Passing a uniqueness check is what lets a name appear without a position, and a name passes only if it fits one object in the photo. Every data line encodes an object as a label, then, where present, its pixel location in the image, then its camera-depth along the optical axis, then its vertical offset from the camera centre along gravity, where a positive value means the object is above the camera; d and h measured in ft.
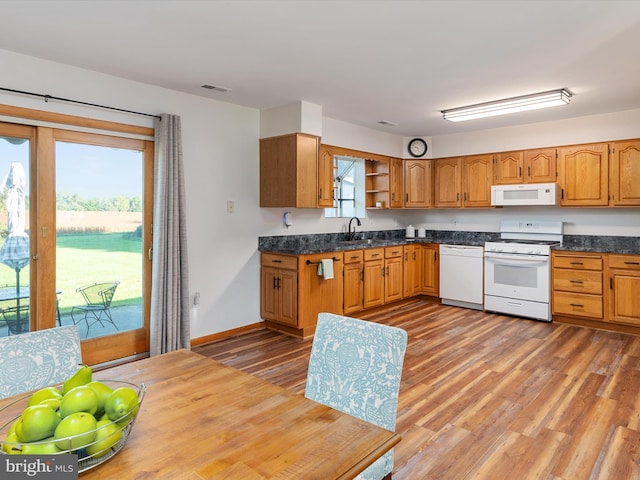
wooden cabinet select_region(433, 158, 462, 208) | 19.85 +2.49
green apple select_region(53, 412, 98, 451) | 2.90 -1.38
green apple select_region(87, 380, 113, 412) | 3.31 -1.25
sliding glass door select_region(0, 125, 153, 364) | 10.54 -0.10
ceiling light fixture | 13.14 +4.34
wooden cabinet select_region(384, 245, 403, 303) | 18.07 -1.71
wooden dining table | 3.13 -1.72
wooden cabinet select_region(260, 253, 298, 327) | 14.55 -1.93
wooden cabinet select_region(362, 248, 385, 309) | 17.01 -1.77
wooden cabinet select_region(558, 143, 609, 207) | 16.05 +2.31
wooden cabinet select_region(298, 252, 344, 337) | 14.42 -1.99
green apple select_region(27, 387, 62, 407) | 3.46 -1.34
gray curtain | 12.26 -0.07
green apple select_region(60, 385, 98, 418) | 3.12 -1.24
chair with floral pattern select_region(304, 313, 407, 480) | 4.93 -1.69
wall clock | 20.63 +4.28
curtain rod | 10.03 +3.50
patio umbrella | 10.30 +0.20
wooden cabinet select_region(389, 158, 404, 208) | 20.10 +2.50
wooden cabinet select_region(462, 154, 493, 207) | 18.90 +2.47
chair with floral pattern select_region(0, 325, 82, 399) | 4.99 -1.53
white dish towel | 14.79 -1.18
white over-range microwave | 17.01 +1.68
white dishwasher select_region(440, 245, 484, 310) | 18.48 -1.85
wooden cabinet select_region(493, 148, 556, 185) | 17.28 +2.86
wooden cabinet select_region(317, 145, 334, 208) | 15.99 +2.22
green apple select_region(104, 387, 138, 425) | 3.22 -1.31
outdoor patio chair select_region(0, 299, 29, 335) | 10.43 -2.00
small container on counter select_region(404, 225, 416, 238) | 21.76 +0.13
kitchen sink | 17.46 -0.31
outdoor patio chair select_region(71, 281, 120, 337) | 11.69 -1.97
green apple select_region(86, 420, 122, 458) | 3.03 -1.48
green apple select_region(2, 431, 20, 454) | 2.83 -1.43
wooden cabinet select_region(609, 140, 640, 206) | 15.42 +2.22
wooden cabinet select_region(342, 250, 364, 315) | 16.08 -1.82
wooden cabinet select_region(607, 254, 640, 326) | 14.75 -1.93
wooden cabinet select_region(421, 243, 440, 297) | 19.97 -1.67
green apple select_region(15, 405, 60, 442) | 2.93 -1.32
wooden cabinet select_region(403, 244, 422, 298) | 19.39 -1.65
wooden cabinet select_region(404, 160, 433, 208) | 20.57 +2.48
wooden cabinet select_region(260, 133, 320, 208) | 14.58 +2.28
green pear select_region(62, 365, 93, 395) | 3.61 -1.25
